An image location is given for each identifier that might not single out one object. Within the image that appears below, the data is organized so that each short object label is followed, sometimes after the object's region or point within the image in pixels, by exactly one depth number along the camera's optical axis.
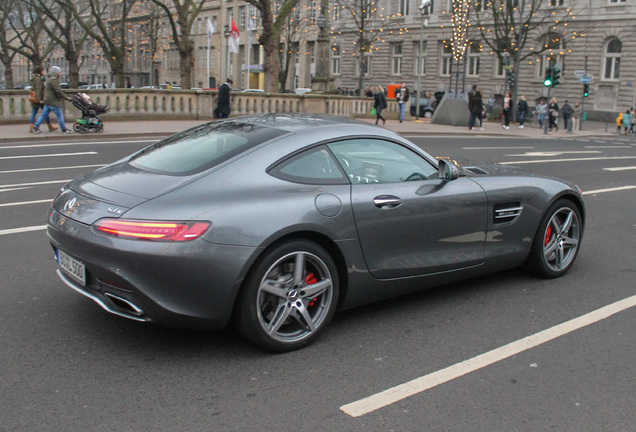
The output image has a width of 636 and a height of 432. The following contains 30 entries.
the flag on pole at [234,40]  42.47
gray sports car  3.90
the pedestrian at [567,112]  37.36
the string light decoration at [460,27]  43.41
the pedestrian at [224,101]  25.19
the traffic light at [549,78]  33.22
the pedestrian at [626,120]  38.19
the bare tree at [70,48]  46.55
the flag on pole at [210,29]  44.58
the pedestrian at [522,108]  37.99
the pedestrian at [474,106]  30.92
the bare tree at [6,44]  49.09
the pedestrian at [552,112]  34.69
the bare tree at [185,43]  35.84
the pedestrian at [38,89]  20.06
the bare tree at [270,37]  30.19
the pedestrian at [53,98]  18.89
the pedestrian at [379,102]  30.75
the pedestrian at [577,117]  38.22
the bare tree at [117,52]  41.71
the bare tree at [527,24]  41.75
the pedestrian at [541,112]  37.22
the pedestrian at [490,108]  44.72
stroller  19.81
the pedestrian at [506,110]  35.00
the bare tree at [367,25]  51.10
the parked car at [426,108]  43.14
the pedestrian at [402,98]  34.75
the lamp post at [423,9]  36.06
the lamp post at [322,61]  32.50
